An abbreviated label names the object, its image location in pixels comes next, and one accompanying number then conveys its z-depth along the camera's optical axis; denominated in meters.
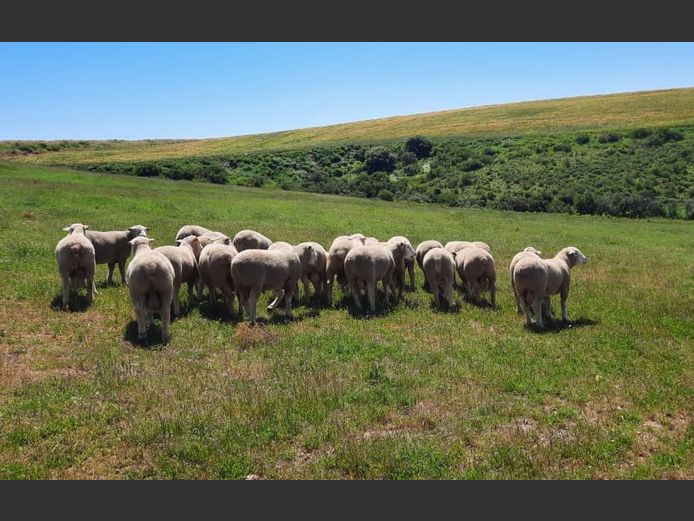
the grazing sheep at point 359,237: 18.83
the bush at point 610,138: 78.54
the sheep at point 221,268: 14.76
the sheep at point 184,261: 14.48
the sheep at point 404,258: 18.27
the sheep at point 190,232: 20.47
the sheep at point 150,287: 12.03
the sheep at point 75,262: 14.27
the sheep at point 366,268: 15.84
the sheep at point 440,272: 16.55
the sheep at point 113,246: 18.11
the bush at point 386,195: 65.48
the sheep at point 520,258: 15.43
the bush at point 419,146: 88.25
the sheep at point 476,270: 16.62
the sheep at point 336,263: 17.00
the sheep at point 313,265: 16.58
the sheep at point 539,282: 14.16
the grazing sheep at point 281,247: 15.88
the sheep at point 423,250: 19.72
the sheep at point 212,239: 17.03
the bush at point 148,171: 71.19
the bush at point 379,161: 83.50
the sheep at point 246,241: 18.19
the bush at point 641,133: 78.81
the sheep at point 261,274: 13.95
